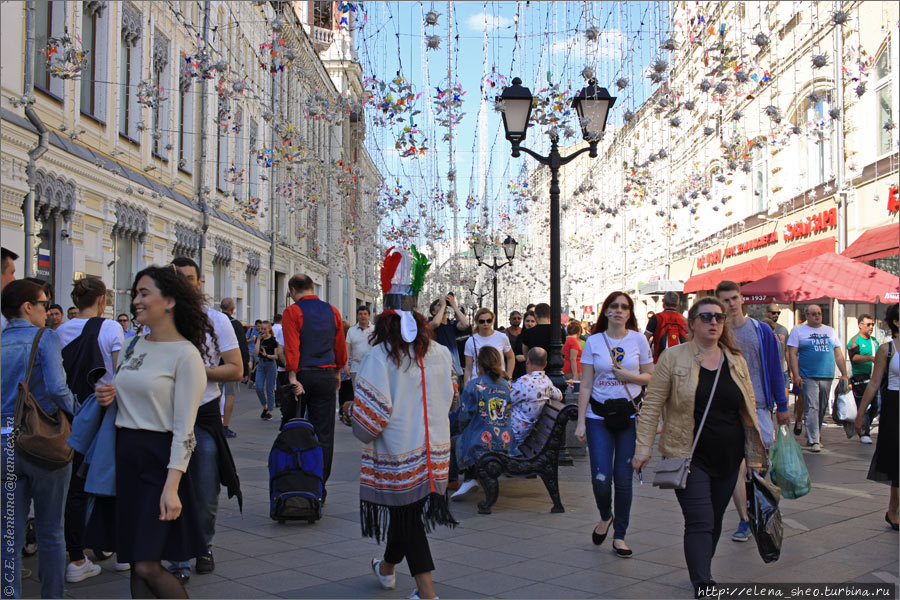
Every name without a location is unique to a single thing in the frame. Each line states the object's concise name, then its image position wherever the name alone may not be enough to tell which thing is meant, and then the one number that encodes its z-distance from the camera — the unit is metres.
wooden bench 7.51
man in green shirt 12.09
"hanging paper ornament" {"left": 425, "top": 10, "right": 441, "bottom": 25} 8.45
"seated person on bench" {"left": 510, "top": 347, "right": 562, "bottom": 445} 8.12
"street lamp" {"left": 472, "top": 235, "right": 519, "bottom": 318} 23.72
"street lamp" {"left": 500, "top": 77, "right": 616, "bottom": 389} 10.51
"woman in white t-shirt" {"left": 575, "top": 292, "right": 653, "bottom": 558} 6.15
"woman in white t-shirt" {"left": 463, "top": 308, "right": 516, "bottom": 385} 10.52
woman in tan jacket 4.85
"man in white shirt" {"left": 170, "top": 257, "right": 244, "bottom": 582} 5.23
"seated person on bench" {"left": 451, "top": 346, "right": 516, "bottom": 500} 7.84
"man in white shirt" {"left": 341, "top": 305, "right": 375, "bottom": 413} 12.05
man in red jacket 7.65
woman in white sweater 3.77
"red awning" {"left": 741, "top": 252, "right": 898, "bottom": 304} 14.16
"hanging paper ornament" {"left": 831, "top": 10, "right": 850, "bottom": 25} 8.71
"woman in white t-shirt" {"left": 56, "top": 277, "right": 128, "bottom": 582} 5.36
